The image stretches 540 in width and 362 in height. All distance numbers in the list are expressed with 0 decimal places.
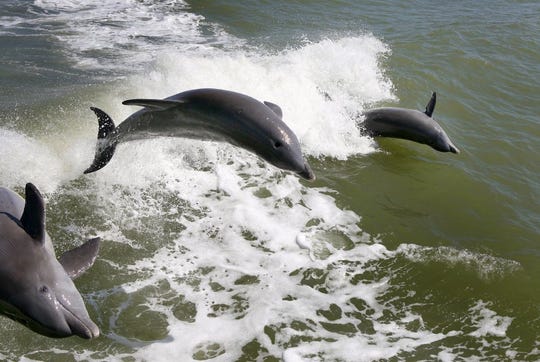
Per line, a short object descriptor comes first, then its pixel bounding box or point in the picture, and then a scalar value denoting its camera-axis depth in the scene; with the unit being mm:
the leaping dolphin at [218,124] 6355
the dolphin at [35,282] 4203
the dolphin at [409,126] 11195
